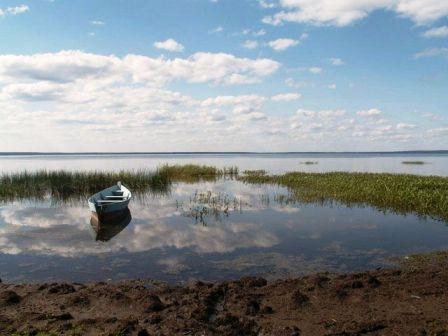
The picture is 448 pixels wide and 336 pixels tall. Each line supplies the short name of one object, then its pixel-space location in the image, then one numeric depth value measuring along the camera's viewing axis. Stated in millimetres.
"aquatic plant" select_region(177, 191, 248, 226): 19608
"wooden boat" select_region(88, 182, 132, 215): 18020
